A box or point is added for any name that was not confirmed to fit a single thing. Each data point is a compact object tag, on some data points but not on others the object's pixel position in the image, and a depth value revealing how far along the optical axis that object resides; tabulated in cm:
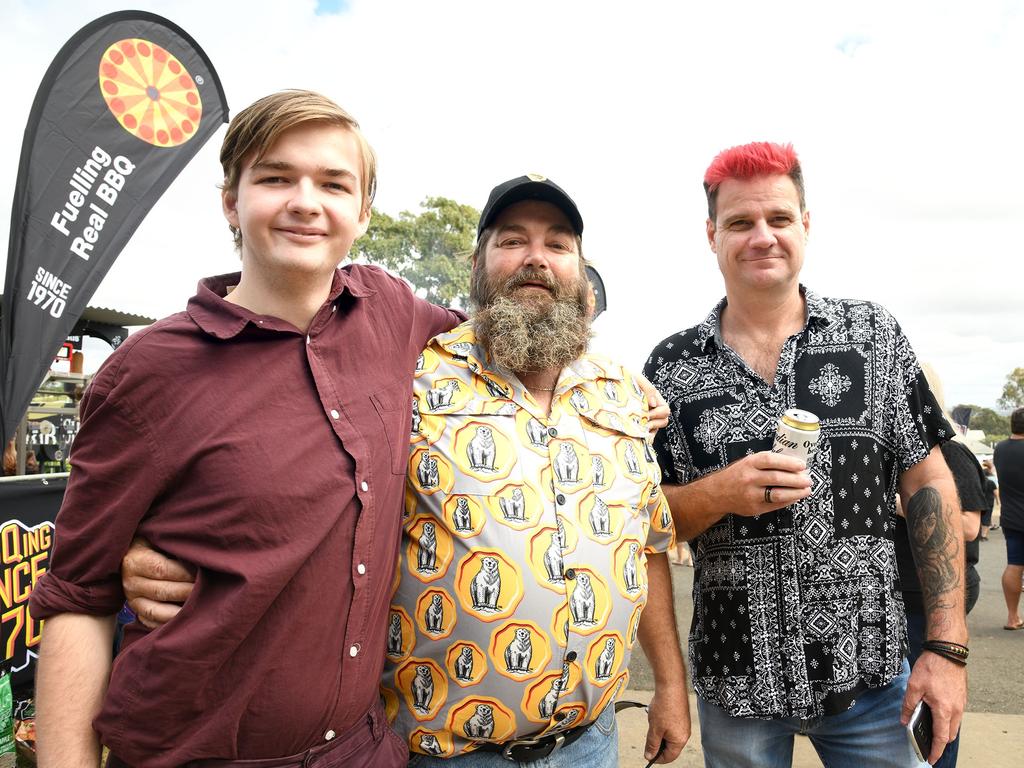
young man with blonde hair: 149
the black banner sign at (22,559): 376
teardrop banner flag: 426
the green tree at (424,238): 2238
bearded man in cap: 181
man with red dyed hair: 222
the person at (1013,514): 729
